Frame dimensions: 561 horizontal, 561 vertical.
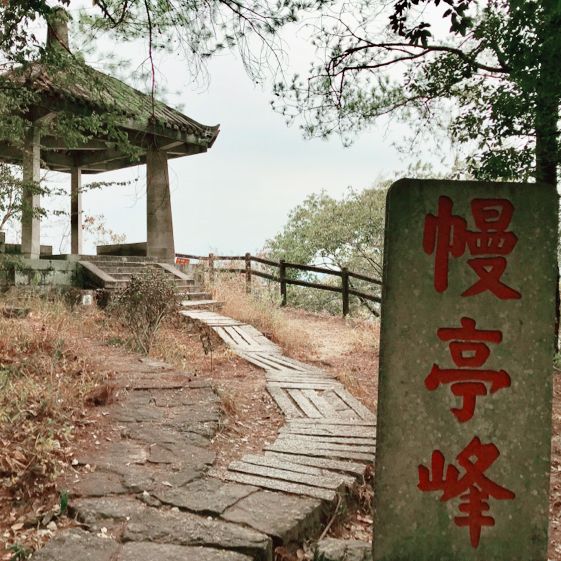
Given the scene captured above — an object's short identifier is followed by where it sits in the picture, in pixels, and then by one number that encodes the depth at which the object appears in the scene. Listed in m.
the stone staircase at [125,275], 10.05
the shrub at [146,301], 6.85
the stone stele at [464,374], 2.14
